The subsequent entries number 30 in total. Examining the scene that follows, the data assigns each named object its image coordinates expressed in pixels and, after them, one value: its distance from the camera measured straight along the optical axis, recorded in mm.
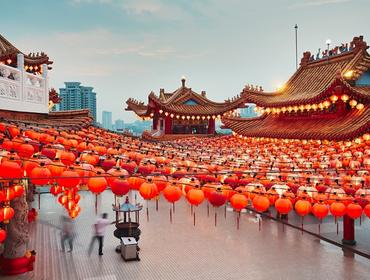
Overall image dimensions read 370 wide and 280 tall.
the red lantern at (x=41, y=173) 5877
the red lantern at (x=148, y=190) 6684
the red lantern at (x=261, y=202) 7301
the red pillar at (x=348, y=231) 13180
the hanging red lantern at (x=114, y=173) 6458
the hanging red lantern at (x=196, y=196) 6961
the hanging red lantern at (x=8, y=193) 7516
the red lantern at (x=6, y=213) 8312
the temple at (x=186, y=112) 30875
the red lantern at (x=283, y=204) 7379
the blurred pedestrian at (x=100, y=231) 12383
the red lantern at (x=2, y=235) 8612
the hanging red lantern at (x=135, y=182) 6883
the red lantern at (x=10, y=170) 5544
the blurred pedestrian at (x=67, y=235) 12539
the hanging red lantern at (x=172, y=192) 6875
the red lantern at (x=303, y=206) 7672
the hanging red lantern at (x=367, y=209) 7211
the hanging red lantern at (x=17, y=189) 7870
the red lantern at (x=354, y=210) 7348
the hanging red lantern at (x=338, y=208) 7544
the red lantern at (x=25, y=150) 6695
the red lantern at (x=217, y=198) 6809
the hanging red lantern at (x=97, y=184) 6418
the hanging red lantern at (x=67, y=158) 6859
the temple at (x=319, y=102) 15336
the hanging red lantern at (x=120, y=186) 6422
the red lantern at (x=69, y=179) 5996
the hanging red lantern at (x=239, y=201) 7250
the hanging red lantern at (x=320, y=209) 7676
